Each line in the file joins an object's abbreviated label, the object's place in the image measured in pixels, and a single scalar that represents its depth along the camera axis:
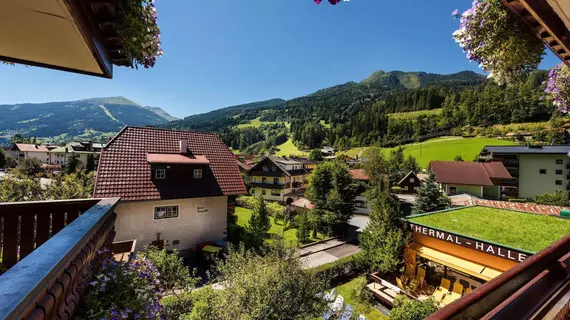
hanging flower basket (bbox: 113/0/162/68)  2.16
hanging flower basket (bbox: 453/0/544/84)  2.95
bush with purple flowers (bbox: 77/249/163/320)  2.01
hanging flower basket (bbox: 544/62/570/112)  4.24
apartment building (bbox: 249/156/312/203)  43.03
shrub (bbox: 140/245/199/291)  8.02
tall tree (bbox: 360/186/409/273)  14.05
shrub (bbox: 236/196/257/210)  34.14
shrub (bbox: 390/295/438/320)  9.23
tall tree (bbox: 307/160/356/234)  24.59
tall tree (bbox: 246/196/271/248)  17.98
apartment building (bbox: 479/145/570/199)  40.19
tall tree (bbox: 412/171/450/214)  22.98
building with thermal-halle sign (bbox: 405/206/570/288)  9.62
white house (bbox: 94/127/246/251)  14.15
